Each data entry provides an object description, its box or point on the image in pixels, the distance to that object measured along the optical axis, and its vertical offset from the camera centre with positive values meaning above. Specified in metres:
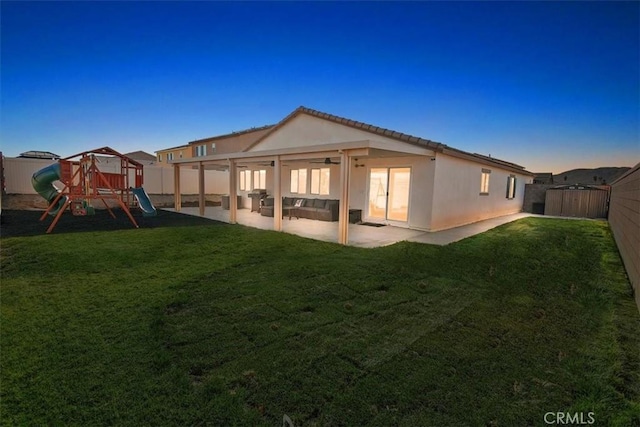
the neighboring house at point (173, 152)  38.50 +3.86
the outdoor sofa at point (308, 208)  12.91 -1.04
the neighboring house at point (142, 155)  52.03 +4.37
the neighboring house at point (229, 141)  30.06 +4.25
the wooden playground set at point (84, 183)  10.94 -0.18
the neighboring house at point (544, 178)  29.69 +1.23
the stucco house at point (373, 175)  9.96 +0.46
